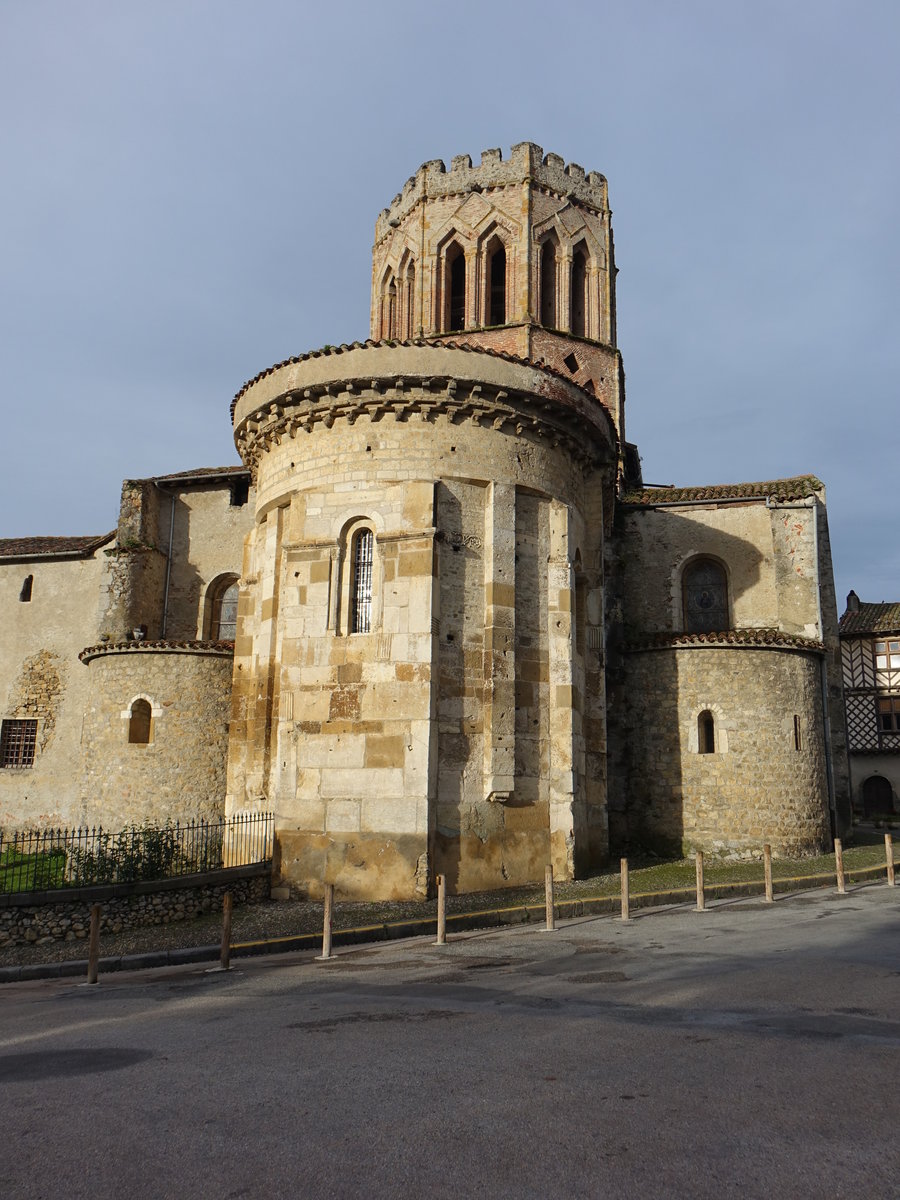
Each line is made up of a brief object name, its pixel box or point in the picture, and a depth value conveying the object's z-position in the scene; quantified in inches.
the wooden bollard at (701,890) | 492.5
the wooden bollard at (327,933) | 404.2
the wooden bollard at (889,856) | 599.1
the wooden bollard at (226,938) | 385.7
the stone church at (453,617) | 553.3
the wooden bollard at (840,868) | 547.8
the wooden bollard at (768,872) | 514.9
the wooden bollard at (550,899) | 446.3
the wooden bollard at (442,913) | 423.8
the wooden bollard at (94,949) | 378.0
